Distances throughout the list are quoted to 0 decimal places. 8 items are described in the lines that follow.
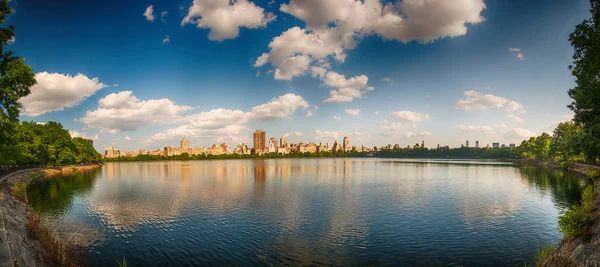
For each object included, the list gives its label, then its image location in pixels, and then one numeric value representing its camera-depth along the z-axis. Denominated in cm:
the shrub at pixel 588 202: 2726
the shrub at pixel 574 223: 2259
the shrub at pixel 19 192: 4532
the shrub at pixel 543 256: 2180
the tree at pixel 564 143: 9253
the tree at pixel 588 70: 3259
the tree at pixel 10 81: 3244
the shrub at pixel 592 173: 6738
